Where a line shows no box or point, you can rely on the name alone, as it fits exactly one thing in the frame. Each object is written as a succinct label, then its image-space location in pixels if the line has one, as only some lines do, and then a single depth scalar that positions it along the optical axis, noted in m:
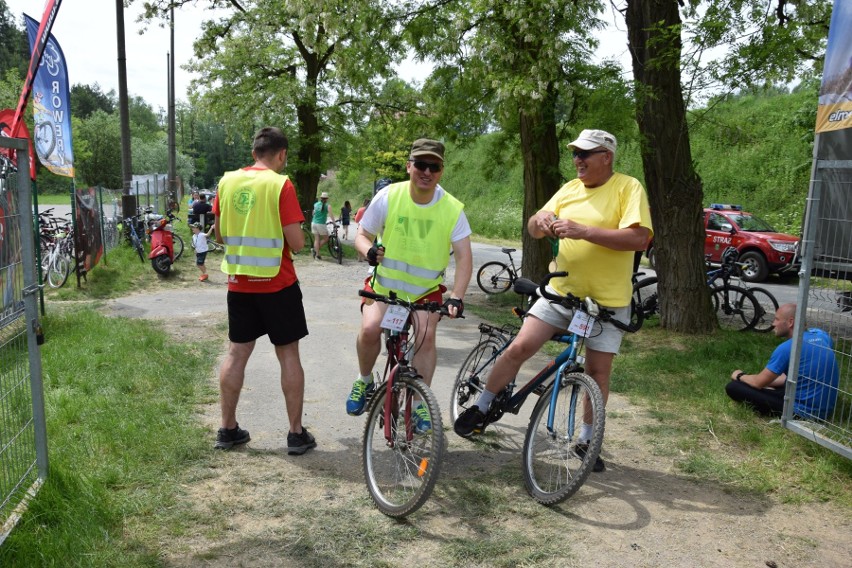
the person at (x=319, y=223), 19.02
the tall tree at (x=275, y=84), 21.03
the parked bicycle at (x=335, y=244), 18.44
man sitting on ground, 4.77
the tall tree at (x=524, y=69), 9.66
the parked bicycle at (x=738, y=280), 10.45
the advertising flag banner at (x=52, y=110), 8.69
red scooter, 13.78
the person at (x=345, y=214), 27.32
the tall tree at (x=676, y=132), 8.19
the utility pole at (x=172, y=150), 26.30
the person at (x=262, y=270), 4.32
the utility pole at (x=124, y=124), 15.18
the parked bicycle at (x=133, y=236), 15.24
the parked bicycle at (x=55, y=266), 11.66
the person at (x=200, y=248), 14.37
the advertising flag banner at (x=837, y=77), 4.40
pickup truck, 17.94
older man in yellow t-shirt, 3.91
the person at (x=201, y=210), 18.77
